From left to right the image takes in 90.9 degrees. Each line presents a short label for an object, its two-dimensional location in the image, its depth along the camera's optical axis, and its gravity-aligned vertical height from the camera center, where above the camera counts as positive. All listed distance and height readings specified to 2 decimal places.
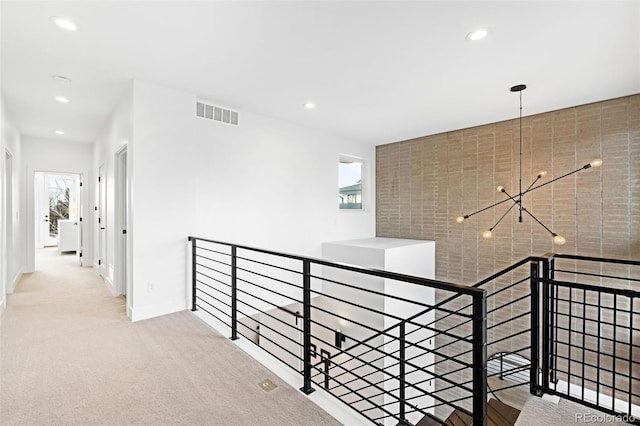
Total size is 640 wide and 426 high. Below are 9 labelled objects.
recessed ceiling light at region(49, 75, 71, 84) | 3.35 +1.43
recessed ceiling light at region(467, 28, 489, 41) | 2.51 +1.43
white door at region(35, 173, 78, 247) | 9.23 +0.20
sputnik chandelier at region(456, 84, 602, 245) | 4.45 +0.15
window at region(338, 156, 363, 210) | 6.32 +0.57
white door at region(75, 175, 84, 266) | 6.71 -0.33
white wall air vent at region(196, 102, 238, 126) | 4.07 +1.31
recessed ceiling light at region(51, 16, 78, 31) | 2.35 +1.43
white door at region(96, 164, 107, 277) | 5.38 -0.20
